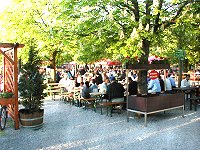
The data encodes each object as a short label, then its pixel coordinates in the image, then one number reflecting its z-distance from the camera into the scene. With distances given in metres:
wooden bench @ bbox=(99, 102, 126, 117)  7.67
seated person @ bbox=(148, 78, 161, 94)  8.92
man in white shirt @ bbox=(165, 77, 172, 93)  9.87
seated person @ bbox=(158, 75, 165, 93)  9.95
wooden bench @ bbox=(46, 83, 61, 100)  11.98
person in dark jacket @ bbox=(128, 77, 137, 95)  8.77
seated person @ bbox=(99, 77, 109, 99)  9.29
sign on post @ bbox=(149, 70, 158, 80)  8.77
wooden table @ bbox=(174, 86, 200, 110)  9.85
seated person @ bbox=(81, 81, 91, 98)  9.05
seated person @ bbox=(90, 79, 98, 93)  9.60
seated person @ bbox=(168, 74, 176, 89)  10.51
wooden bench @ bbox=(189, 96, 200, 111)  8.52
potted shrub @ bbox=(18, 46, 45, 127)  6.50
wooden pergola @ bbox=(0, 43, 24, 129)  6.33
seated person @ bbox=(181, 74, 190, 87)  10.74
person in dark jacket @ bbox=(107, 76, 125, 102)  8.07
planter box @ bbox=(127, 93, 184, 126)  6.55
